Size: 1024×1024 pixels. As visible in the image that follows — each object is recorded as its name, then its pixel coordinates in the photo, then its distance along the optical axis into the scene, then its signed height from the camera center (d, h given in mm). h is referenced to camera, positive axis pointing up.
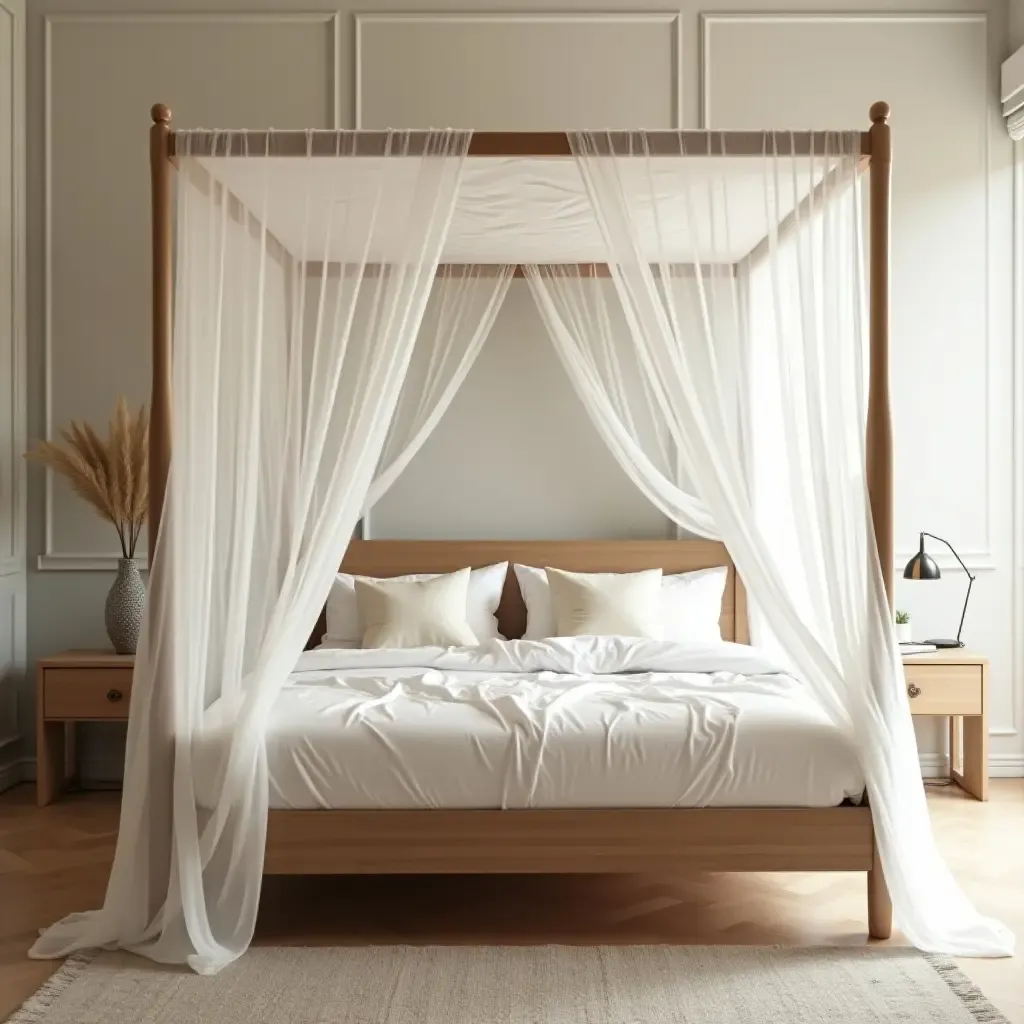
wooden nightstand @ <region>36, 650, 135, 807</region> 4445 -675
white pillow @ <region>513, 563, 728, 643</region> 4590 -375
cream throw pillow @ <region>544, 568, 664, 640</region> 4453 -361
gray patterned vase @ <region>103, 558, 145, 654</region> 4598 -392
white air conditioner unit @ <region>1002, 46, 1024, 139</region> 4762 +1732
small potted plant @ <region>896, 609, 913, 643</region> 4605 -474
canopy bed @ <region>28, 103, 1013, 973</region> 3043 -5
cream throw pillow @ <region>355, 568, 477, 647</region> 4395 -390
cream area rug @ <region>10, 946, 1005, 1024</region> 2670 -1159
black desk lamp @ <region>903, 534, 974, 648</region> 4574 -231
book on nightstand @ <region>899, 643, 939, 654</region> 4508 -547
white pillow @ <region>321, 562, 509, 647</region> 4598 -381
